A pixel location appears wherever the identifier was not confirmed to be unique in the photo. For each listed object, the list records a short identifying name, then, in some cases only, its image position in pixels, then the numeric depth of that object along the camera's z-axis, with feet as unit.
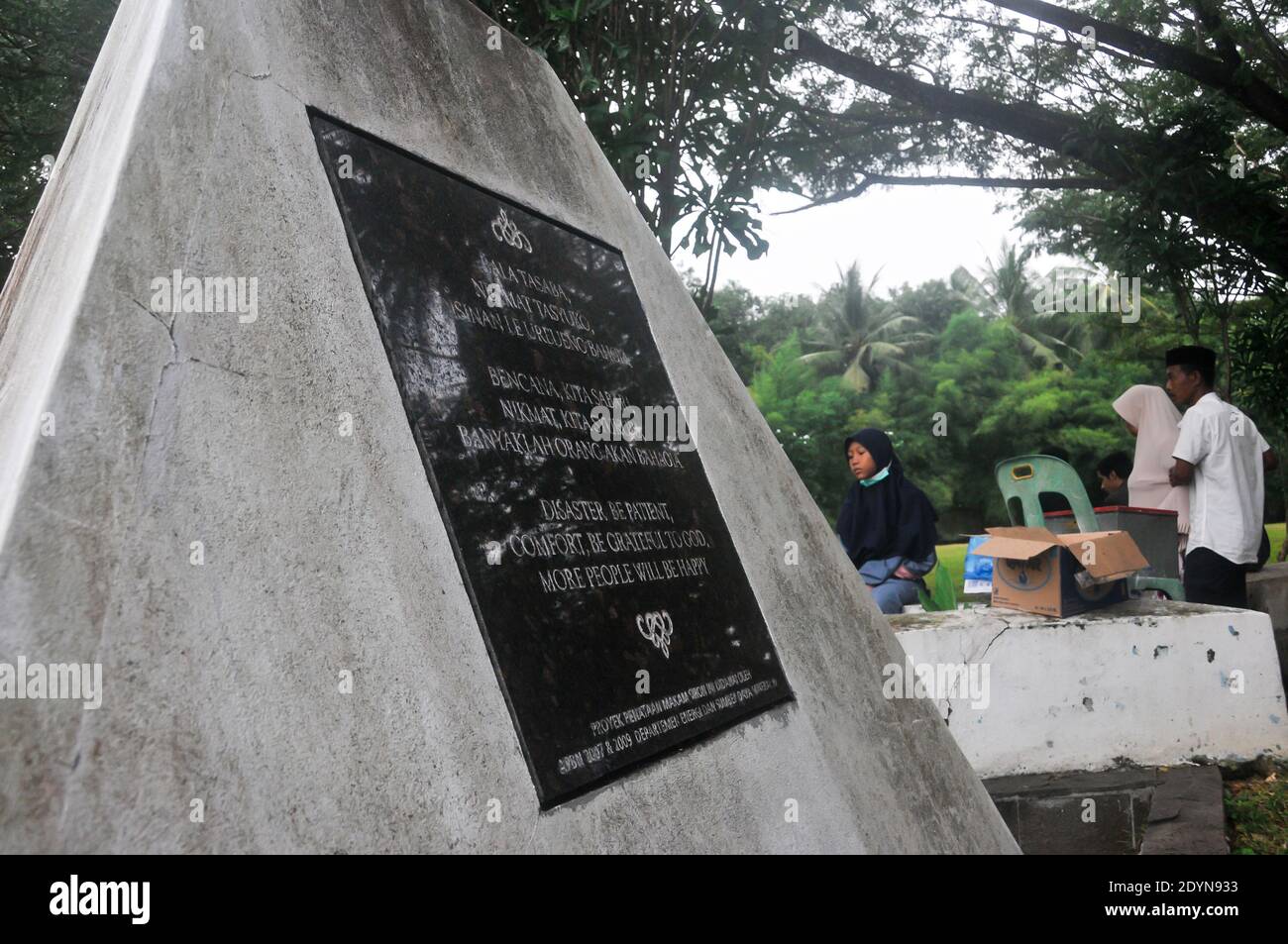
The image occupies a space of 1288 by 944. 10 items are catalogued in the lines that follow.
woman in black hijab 20.74
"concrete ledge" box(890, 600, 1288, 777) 15.29
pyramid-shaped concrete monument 4.70
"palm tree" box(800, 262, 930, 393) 124.67
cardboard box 16.29
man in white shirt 18.16
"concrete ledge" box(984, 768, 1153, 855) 13.20
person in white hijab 21.39
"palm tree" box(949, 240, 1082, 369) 117.19
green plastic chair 19.85
